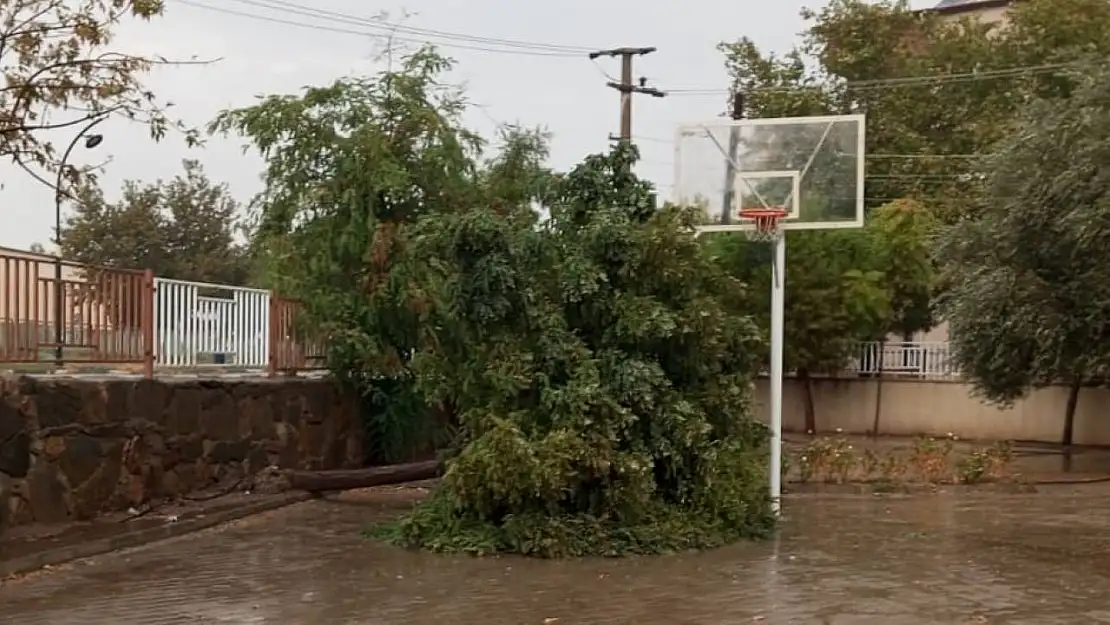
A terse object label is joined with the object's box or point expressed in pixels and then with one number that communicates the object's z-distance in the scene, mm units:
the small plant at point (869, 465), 16625
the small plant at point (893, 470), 16531
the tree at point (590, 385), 10734
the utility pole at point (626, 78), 31984
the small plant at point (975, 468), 16781
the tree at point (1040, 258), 19344
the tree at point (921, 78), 34812
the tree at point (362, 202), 16375
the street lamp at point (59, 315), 11445
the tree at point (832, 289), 28516
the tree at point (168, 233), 46875
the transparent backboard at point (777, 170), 13516
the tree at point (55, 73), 12141
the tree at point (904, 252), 29328
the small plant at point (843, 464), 16453
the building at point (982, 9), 52312
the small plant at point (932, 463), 16828
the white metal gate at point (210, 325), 13242
